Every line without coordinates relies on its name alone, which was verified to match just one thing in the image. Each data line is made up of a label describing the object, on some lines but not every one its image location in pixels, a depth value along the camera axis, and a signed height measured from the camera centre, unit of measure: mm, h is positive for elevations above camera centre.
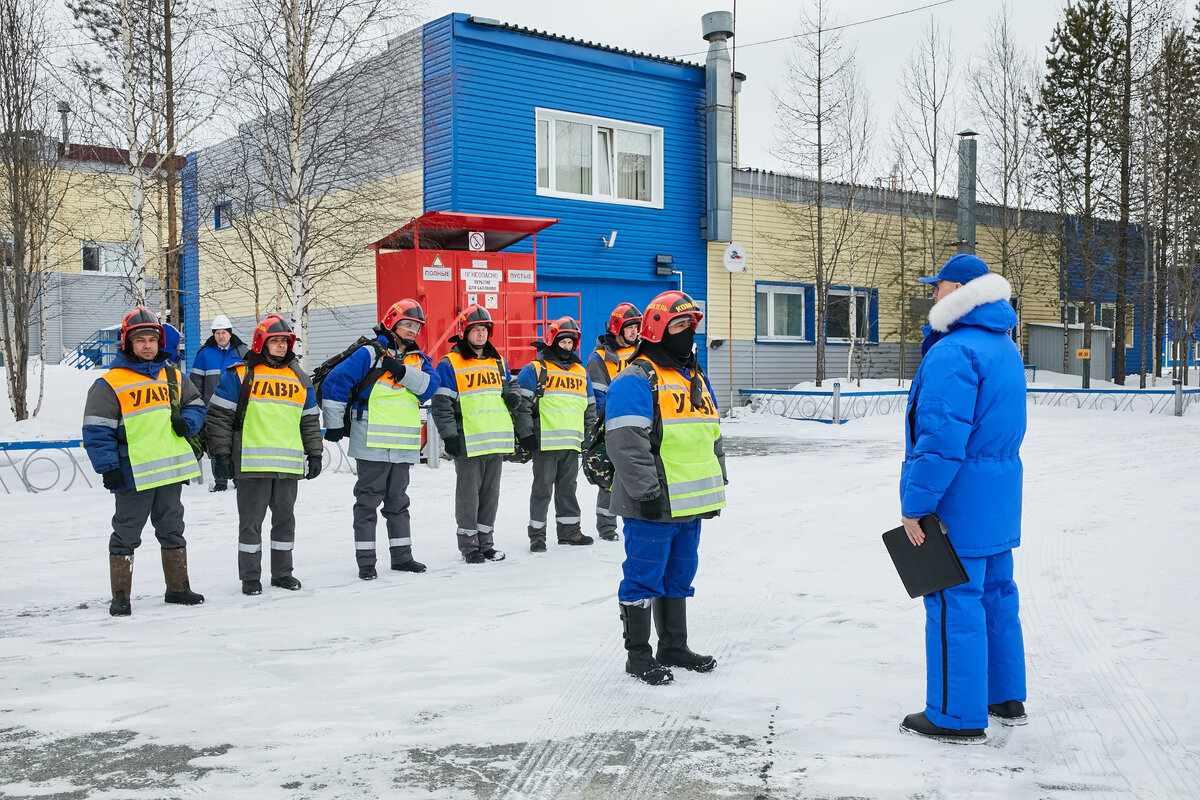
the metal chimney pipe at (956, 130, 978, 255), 28297 +4401
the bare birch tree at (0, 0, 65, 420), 15031 +2850
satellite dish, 22047 +1952
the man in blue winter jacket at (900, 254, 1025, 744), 4020 -528
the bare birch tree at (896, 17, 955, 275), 27781 +5570
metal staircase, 30016 -106
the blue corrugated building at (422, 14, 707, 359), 18141 +3942
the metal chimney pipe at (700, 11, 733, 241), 21312 +4820
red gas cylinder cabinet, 14391 +1071
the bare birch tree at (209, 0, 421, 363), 14398 +3498
